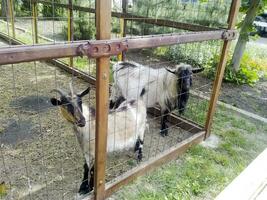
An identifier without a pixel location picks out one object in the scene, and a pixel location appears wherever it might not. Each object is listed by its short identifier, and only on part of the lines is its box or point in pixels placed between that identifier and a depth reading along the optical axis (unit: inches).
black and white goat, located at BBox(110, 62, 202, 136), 140.1
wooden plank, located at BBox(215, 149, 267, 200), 53.4
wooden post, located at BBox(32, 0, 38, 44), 214.4
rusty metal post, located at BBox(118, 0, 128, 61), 166.7
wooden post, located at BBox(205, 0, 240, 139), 108.1
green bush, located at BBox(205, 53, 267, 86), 218.3
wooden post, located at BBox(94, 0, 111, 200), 65.6
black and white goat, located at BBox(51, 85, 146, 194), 89.5
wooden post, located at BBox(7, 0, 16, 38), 245.9
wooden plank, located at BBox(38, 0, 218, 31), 126.7
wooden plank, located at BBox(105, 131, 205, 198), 94.2
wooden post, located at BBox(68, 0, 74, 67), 182.0
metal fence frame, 56.9
